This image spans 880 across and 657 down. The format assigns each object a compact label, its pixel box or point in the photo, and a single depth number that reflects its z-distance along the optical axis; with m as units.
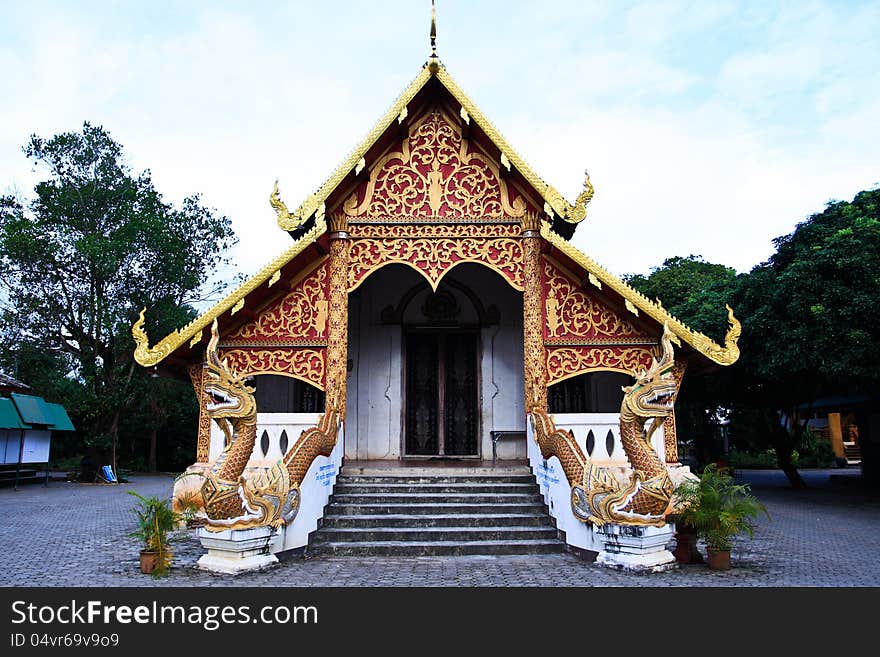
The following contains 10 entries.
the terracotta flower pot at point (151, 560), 5.80
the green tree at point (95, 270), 17.73
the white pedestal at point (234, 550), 5.82
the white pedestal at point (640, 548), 5.80
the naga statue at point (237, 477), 5.83
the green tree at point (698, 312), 14.05
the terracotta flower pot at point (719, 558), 5.89
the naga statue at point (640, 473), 5.84
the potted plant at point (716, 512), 5.75
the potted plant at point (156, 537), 5.80
